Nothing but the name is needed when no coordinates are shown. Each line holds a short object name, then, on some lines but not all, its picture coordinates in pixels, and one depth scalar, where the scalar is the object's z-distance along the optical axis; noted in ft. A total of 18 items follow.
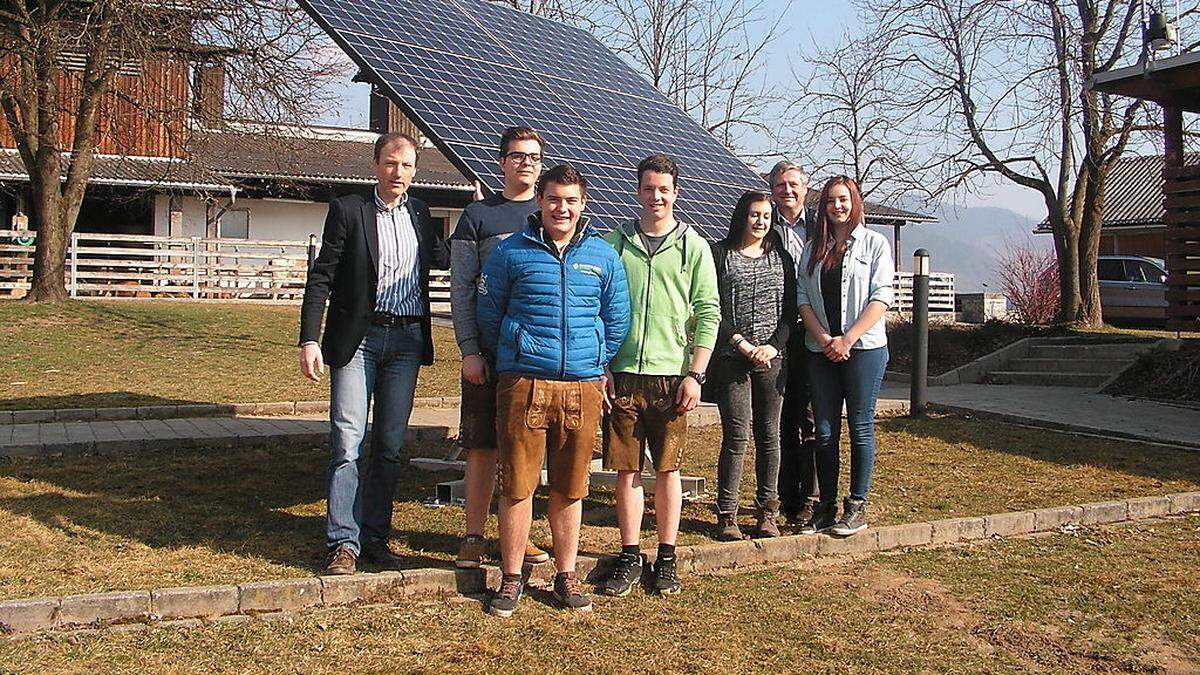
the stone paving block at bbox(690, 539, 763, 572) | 17.92
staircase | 49.11
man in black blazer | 17.42
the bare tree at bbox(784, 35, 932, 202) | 77.66
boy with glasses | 17.06
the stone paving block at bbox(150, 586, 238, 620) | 14.85
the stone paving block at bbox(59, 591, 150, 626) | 14.39
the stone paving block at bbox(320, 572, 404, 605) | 15.66
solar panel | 25.36
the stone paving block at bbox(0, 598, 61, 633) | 14.08
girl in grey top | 19.39
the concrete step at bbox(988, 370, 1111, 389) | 48.29
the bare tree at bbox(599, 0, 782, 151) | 106.42
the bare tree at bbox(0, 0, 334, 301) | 58.70
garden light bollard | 37.45
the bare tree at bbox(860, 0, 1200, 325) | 69.26
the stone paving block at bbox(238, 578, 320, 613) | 15.20
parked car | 86.07
